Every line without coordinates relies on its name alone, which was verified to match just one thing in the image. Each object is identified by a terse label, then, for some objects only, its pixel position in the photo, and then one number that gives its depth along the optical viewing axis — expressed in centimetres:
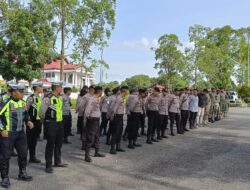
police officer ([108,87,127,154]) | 950
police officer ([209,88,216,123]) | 1776
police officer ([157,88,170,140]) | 1225
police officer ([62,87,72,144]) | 1114
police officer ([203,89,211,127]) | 1669
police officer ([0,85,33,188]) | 632
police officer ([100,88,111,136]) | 1233
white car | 4340
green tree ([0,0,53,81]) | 2506
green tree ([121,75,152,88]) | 8764
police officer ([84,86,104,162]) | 850
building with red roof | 6812
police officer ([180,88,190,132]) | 1452
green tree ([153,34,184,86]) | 4338
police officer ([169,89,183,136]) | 1349
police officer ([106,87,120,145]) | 991
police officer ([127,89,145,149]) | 1045
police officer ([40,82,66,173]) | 736
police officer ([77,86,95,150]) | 887
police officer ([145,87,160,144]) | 1132
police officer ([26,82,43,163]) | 820
